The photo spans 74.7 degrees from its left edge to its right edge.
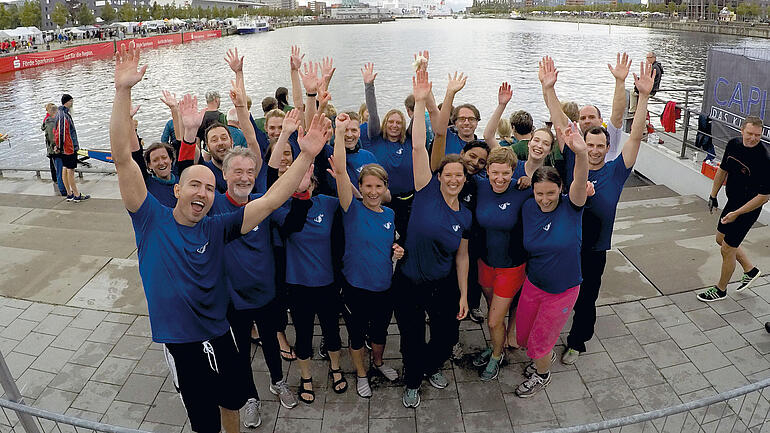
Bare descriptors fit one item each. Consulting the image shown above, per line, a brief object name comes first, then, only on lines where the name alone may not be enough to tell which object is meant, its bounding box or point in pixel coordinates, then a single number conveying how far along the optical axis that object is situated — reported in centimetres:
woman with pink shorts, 348
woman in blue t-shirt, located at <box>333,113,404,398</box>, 359
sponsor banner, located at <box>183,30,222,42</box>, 7877
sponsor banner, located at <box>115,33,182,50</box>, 6444
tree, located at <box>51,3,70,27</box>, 7068
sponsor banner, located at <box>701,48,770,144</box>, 1013
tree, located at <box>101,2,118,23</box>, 8756
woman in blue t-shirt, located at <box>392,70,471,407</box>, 363
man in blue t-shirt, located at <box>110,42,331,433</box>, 273
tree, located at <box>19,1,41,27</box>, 6975
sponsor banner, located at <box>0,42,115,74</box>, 3938
